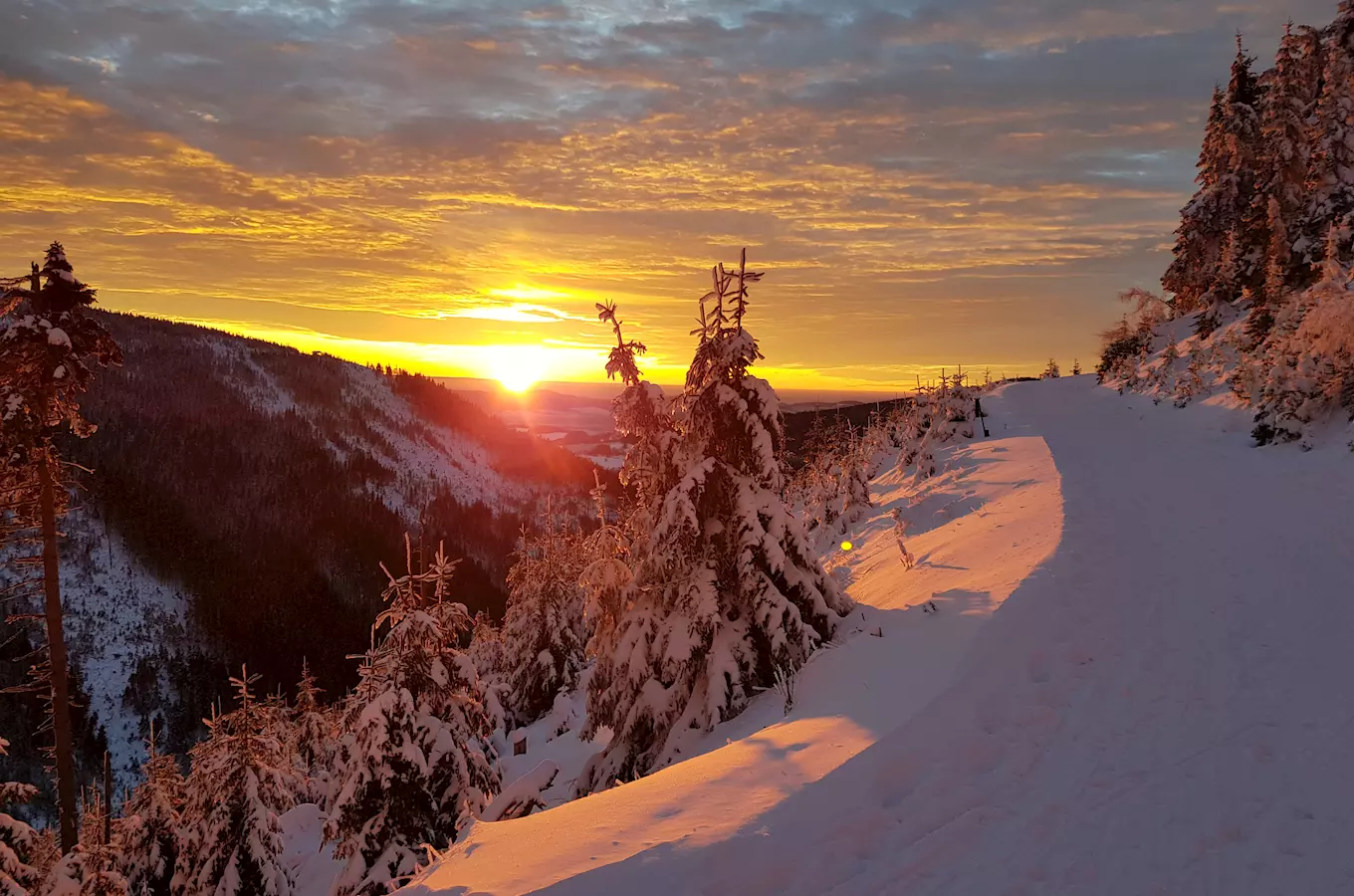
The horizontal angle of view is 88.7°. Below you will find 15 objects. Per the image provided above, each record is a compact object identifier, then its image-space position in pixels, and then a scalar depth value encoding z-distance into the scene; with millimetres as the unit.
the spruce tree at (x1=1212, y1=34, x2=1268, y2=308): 27859
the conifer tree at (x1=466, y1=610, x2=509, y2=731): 34766
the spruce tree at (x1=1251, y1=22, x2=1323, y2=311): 26047
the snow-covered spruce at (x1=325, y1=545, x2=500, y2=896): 11641
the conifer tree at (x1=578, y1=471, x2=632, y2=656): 10766
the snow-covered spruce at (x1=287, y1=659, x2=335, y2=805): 32875
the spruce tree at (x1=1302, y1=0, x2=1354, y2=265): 21469
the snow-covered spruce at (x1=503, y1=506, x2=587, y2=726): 31781
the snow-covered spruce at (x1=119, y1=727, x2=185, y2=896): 17438
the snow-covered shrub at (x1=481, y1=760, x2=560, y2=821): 8617
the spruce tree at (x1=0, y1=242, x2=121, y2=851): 12641
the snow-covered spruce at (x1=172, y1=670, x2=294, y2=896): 14844
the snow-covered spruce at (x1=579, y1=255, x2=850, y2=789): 9469
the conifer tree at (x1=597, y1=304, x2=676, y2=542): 10820
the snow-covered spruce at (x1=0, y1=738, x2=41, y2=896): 11492
